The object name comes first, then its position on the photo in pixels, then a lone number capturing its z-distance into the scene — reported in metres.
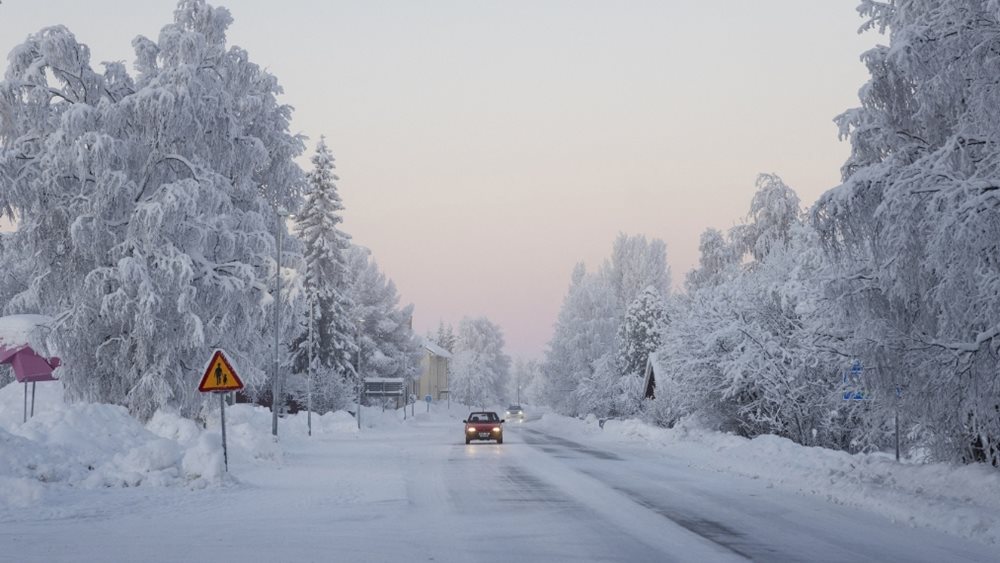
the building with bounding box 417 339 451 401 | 140.25
